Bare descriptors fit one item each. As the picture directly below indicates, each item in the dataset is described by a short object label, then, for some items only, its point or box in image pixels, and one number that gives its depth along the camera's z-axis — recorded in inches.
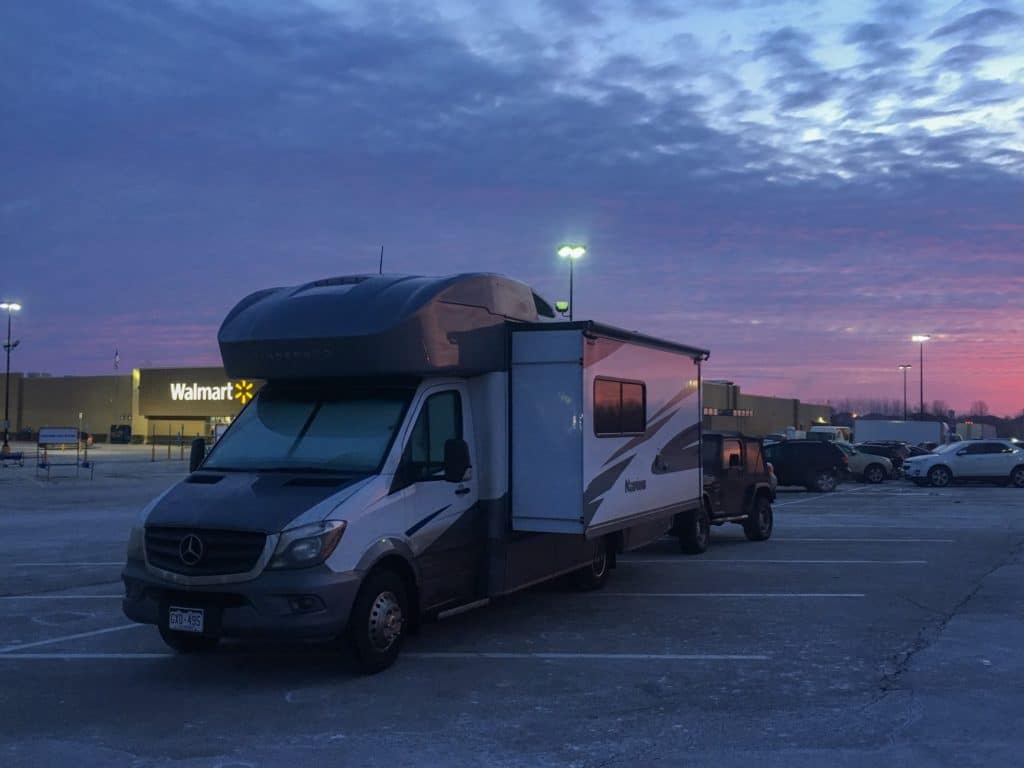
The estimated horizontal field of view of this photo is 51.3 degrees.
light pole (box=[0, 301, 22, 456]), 2564.0
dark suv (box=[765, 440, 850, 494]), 1302.9
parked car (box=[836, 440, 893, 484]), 1528.1
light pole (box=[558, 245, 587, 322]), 1154.7
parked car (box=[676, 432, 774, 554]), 632.9
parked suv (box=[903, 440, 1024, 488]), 1397.6
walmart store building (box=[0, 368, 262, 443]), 3164.4
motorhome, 303.9
